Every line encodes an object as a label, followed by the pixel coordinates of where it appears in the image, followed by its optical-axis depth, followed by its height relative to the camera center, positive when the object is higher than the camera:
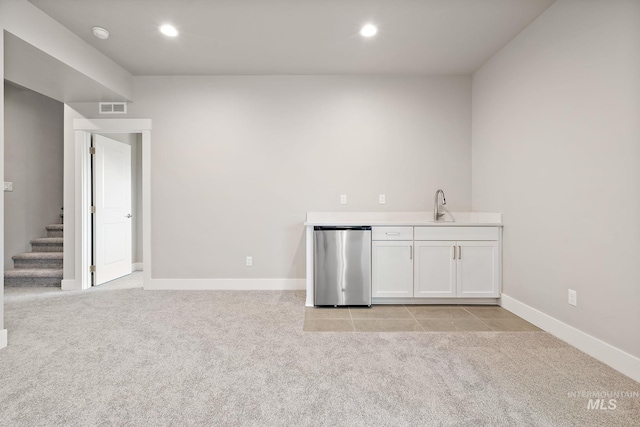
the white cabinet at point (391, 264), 3.19 -0.56
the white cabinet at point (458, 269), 3.16 -0.61
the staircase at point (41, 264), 3.96 -0.76
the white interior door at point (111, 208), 3.96 +0.01
